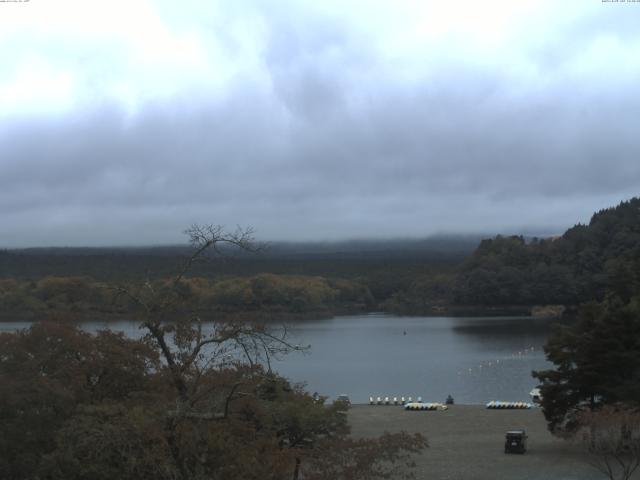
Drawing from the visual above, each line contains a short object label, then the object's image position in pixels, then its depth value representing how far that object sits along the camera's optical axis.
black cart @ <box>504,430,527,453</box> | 27.91
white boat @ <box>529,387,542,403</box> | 45.79
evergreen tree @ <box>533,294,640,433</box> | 26.80
